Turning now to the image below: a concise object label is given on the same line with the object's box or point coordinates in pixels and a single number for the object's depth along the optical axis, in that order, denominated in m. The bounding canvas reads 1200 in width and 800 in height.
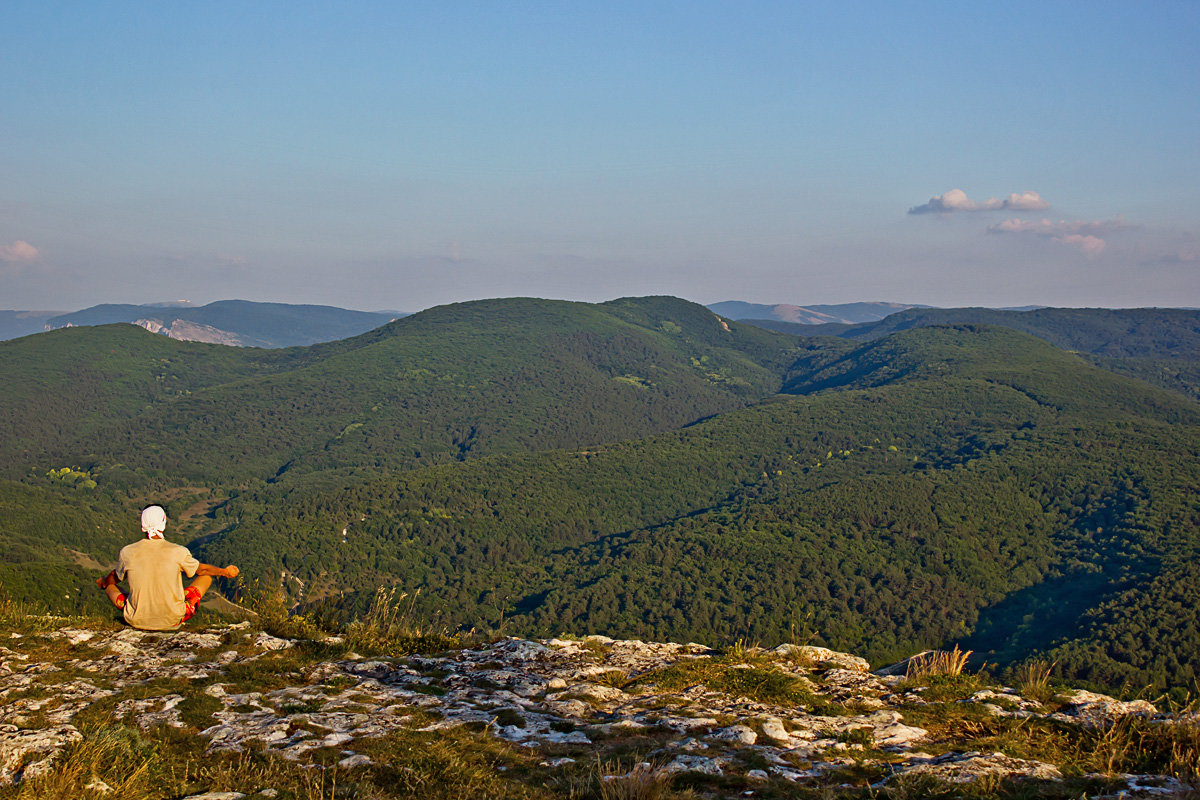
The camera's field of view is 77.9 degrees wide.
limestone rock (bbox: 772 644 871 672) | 14.49
